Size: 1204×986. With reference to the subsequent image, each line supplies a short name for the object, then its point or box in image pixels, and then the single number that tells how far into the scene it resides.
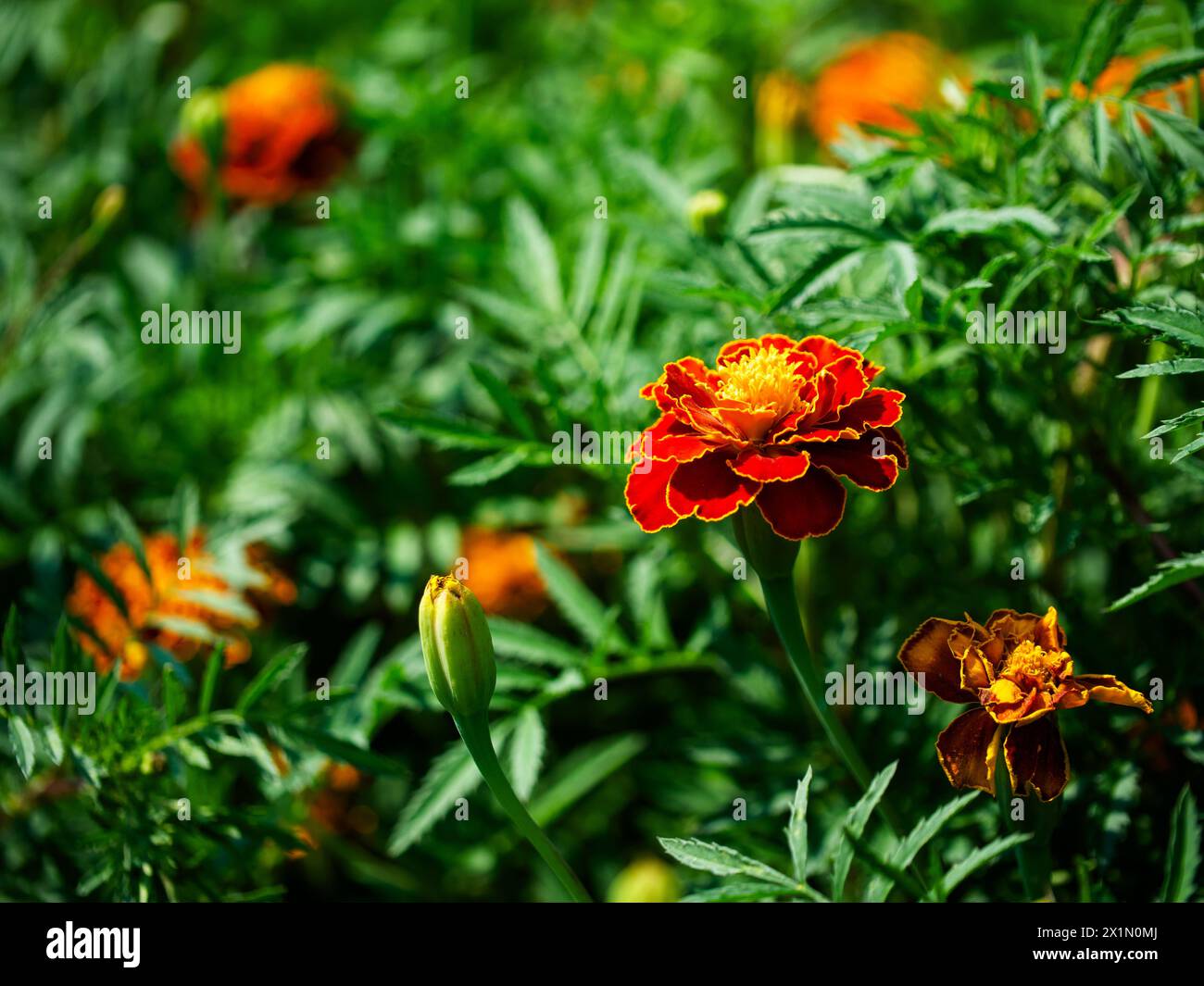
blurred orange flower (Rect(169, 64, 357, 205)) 0.57
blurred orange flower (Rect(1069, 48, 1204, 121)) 0.40
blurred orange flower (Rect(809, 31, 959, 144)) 0.54
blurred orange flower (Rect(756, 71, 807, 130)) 0.53
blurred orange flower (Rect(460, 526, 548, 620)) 0.50
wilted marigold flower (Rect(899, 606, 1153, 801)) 0.34
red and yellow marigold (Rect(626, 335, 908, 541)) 0.34
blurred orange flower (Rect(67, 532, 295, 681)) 0.43
